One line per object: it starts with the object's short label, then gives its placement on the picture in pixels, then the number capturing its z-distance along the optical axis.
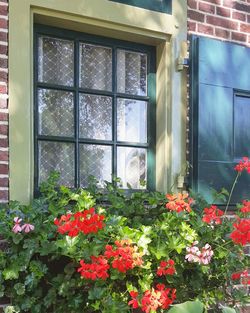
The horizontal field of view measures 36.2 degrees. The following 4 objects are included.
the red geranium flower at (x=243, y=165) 2.28
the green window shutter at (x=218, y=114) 2.44
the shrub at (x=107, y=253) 1.85
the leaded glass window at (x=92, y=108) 2.29
